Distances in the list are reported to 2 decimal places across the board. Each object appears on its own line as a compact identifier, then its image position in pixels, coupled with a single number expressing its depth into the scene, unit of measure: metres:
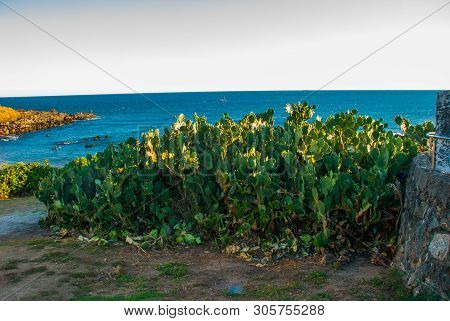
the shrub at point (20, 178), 15.79
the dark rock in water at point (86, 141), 57.78
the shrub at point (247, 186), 7.14
